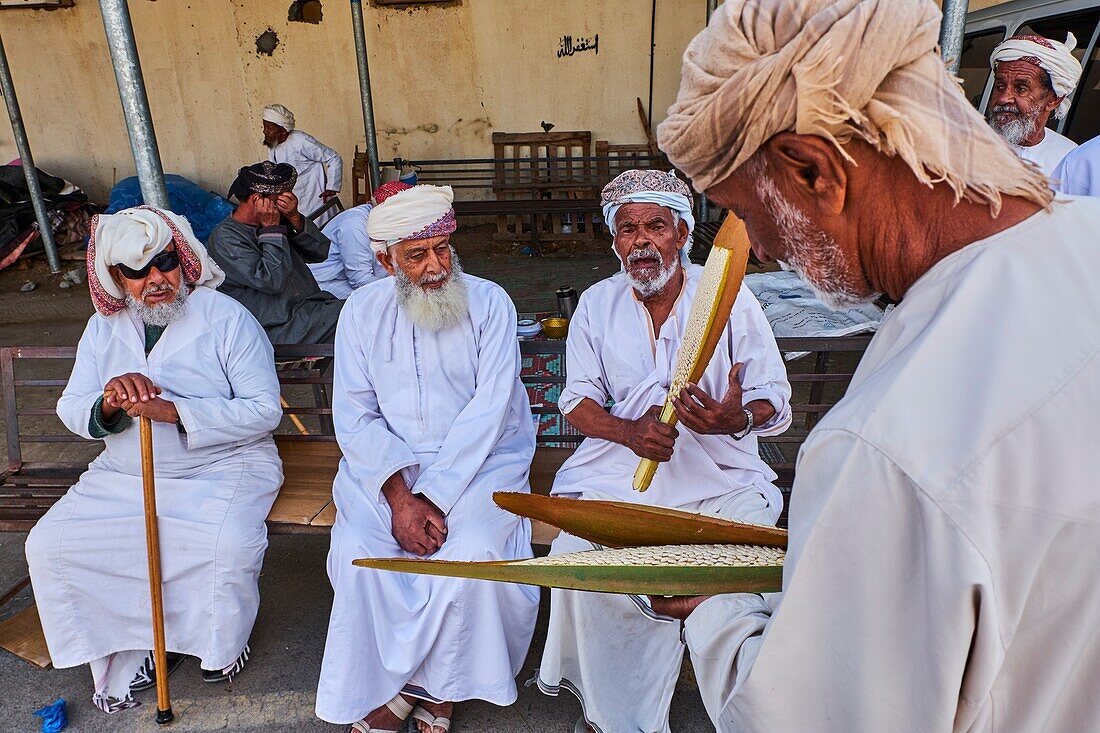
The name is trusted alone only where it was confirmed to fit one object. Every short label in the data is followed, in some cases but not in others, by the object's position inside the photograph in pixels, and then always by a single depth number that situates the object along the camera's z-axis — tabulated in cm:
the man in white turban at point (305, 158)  775
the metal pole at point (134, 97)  270
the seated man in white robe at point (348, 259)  532
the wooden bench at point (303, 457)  296
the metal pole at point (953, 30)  279
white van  455
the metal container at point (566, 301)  429
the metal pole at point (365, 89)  716
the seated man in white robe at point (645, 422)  239
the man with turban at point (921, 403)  73
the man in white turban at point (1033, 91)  379
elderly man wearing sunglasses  270
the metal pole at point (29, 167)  732
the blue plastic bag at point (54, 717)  259
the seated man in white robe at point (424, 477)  247
